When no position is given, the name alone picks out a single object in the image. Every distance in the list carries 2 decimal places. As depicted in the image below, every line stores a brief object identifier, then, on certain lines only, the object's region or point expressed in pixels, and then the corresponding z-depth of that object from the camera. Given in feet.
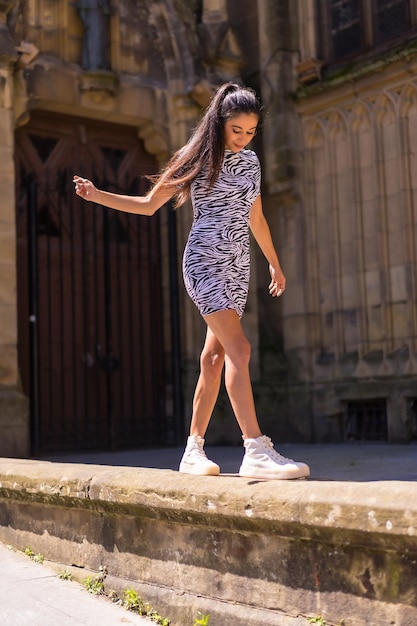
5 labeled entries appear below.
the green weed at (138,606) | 11.72
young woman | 12.28
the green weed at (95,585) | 12.86
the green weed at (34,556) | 14.56
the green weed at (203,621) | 10.93
